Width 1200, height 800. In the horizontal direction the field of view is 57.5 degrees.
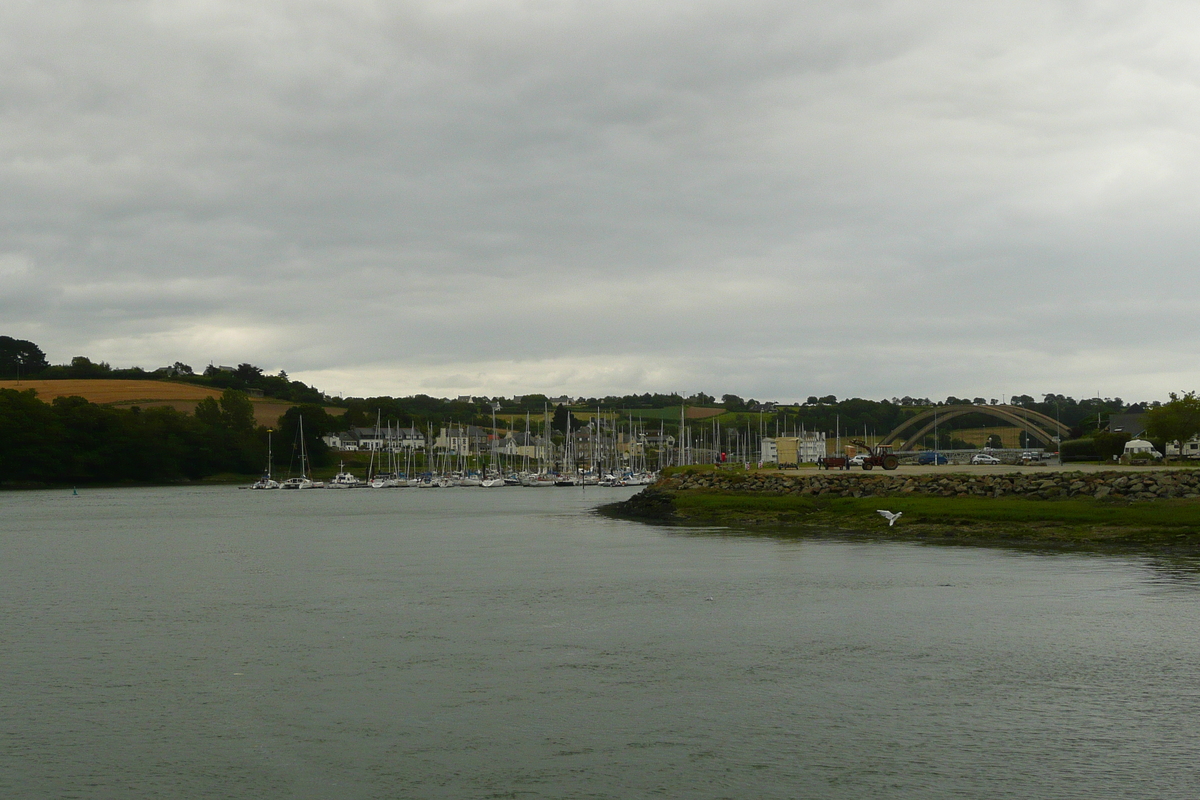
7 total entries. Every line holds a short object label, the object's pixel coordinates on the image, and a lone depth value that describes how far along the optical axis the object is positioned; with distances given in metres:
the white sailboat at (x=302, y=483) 162.62
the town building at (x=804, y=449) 162.75
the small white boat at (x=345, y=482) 165.88
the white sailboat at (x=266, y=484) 159.62
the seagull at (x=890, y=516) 50.31
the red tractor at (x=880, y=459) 81.91
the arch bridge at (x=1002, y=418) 139.50
